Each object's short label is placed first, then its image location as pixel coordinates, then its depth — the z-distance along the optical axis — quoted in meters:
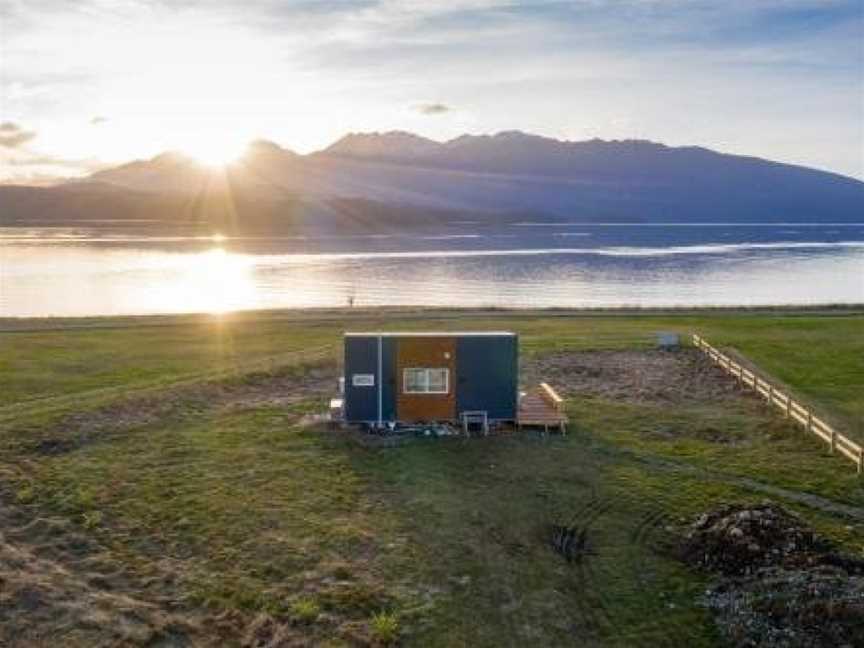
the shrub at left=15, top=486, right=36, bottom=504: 23.56
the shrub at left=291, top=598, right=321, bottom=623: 17.36
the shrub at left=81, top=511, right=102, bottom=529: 21.84
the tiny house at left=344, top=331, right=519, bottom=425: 30.81
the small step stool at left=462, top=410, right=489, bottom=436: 30.83
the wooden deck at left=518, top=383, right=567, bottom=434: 31.00
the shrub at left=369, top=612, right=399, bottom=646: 16.66
